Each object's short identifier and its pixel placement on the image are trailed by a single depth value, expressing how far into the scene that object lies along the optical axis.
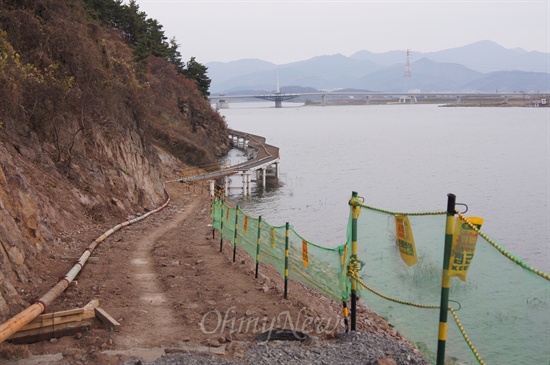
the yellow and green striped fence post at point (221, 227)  16.41
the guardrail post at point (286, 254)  11.14
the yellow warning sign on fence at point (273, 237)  12.66
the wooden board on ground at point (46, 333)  8.59
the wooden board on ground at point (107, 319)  9.08
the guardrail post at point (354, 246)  8.62
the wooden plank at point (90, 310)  9.13
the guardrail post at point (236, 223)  14.58
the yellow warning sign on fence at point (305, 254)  10.84
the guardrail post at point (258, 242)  12.92
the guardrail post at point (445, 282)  6.11
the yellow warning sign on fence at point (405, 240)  7.25
